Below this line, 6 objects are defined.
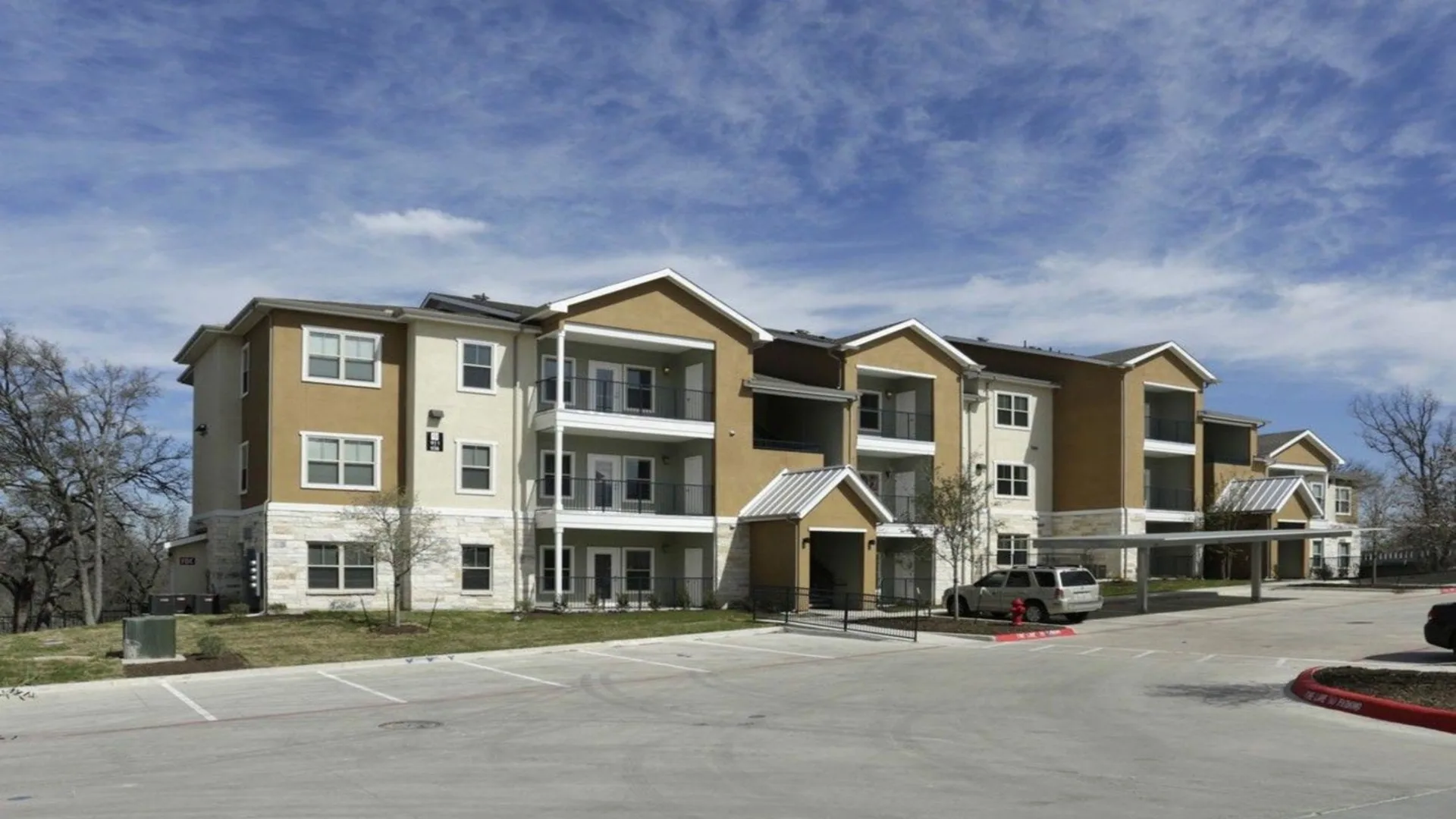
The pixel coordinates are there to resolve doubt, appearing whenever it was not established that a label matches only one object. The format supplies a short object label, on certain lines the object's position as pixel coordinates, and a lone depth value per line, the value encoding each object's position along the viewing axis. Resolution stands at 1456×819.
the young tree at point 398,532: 32.19
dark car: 24.91
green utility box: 25.19
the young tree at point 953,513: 35.59
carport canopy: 39.06
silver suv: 35.38
